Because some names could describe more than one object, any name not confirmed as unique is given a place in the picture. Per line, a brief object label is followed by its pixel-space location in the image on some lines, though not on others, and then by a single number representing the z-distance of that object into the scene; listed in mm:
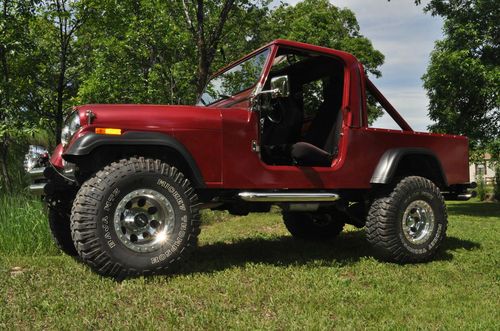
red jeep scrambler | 4078
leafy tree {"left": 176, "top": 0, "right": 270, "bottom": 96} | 12047
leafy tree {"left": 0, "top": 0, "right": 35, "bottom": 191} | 9711
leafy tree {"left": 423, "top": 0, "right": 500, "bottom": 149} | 14172
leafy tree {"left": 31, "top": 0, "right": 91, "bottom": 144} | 12383
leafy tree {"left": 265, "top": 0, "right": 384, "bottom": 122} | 22297
